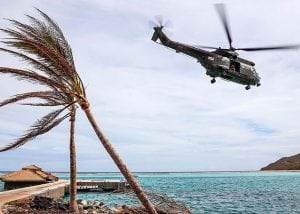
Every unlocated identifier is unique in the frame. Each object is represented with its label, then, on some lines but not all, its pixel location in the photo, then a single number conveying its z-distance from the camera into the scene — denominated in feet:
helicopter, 83.46
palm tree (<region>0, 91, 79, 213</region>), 35.09
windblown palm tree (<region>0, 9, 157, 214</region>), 34.24
